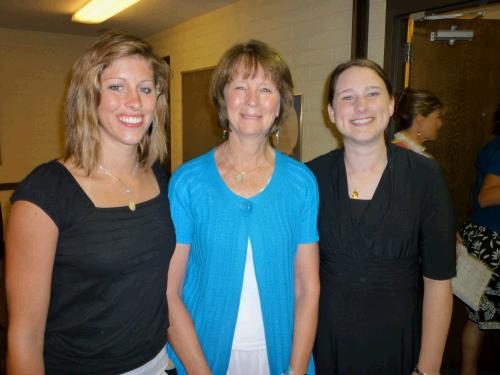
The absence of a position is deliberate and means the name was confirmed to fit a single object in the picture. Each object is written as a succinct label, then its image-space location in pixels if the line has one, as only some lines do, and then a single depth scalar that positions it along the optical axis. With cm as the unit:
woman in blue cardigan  139
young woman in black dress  146
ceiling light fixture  406
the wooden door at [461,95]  272
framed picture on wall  351
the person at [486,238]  239
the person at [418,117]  260
